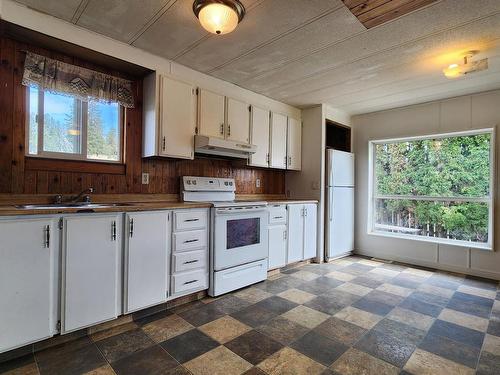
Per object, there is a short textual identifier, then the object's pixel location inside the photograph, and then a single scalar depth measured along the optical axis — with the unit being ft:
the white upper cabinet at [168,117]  9.36
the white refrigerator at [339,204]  14.30
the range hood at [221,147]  10.03
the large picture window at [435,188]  12.40
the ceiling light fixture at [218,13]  6.31
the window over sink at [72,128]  8.00
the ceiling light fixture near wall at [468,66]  8.88
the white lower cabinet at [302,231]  12.82
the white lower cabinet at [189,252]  8.66
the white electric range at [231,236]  9.57
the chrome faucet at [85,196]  8.29
